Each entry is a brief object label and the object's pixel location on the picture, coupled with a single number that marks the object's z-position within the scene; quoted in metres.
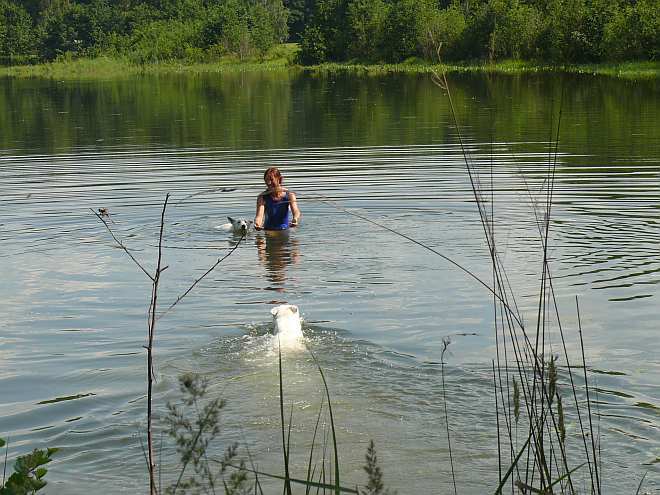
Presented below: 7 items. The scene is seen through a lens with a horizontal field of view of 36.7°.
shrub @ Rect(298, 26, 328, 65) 83.00
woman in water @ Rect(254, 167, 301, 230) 12.93
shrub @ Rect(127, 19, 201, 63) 93.50
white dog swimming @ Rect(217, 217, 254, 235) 12.26
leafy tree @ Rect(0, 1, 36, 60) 110.75
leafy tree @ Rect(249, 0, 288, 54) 94.19
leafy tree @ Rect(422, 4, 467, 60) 67.56
